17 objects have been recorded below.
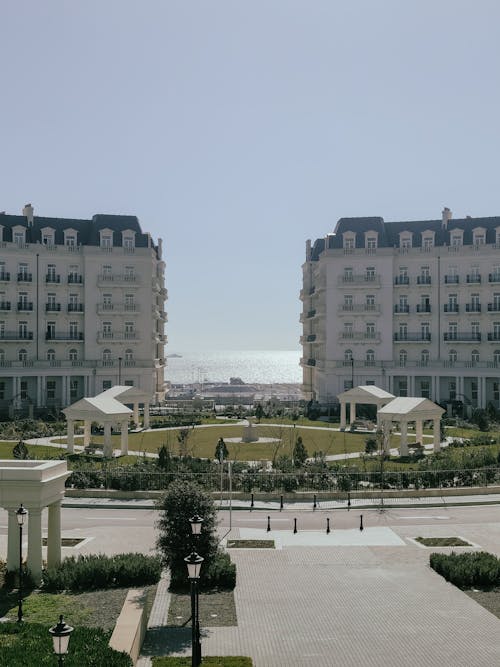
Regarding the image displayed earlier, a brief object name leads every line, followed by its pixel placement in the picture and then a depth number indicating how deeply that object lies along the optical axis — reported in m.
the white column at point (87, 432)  48.12
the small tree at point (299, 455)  39.53
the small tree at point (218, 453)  38.78
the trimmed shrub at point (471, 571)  21.45
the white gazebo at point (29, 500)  20.95
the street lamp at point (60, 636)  11.30
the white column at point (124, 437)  44.91
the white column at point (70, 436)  45.06
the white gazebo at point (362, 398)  53.53
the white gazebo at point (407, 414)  44.09
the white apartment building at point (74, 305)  71.50
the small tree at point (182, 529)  20.67
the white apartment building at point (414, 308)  72.81
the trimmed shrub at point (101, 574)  21.02
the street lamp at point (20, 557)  18.17
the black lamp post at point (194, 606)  15.03
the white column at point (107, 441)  43.56
